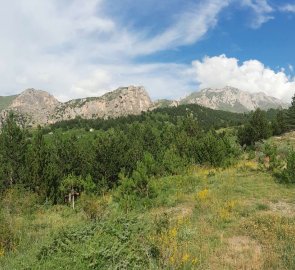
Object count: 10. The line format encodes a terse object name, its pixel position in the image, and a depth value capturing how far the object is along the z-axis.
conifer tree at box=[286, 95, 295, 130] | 43.70
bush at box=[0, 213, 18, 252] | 7.74
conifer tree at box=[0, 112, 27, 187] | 19.86
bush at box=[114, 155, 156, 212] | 12.82
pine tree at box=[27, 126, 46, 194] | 18.41
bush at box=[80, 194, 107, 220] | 9.50
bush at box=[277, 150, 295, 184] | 13.93
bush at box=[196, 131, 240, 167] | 21.00
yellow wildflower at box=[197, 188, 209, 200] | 11.78
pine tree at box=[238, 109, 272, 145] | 36.98
